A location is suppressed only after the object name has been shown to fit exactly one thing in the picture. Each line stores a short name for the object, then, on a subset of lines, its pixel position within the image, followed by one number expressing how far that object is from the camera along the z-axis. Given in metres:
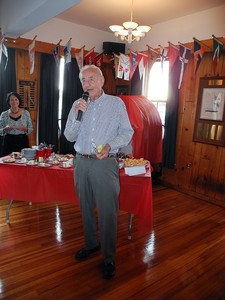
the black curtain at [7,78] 3.99
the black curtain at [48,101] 4.42
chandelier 3.13
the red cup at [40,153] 2.68
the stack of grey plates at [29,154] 2.71
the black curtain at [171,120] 4.12
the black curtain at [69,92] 4.74
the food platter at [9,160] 2.55
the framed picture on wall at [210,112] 3.61
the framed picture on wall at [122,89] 5.21
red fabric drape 3.76
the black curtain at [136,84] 4.79
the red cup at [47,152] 2.78
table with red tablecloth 2.30
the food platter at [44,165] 2.45
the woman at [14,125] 3.26
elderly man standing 1.87
